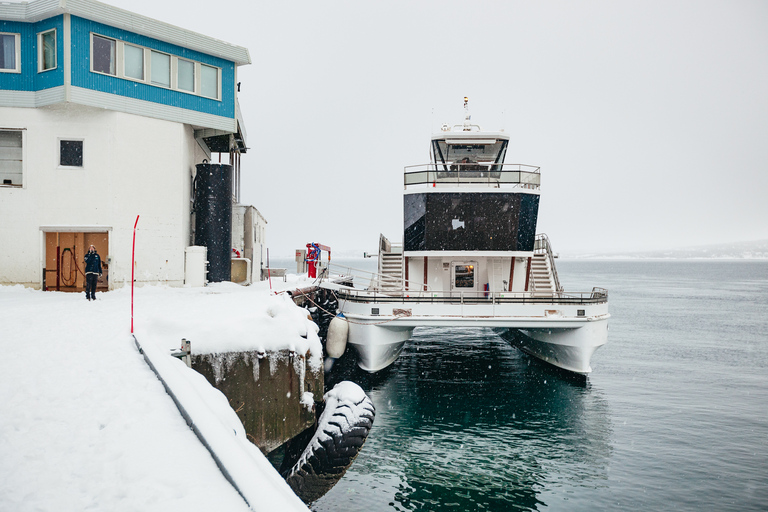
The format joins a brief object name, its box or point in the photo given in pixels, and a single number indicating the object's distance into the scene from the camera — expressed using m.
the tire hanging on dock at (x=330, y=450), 8.86
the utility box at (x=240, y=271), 20.78
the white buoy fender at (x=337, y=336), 16.12
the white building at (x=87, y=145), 15.72
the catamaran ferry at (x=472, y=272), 15.54
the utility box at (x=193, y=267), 17.50
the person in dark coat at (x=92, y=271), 13.40
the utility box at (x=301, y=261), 29.83
